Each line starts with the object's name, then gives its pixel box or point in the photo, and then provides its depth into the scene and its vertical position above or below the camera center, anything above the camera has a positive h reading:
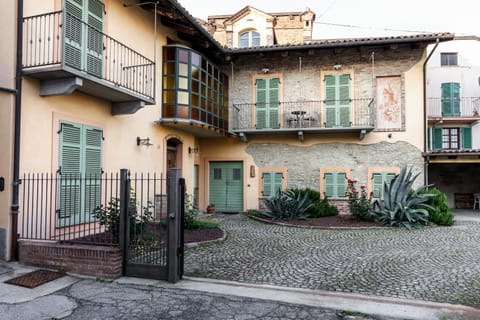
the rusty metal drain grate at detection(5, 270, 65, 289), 4.97 -1.64
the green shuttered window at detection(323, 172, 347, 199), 13.83 -0.54
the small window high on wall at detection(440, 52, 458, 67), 19.58 +6.41
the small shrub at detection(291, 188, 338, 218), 12.62 -1.30
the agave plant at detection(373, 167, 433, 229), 10.58 -1.10
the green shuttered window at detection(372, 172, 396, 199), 13.44 -0.36
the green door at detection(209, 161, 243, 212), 14.78 -0.67
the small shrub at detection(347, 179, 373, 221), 11.42 -1.17
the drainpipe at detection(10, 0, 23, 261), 6.04 +0.48
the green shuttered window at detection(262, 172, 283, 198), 14.34 -0.52
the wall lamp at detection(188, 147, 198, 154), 13.26 +0.80
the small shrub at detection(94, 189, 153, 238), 5.68 -0.82
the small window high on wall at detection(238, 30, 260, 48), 16.53 +6.35
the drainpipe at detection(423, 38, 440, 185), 13.13 +1.75
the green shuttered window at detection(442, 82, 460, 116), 18.52 +3.83
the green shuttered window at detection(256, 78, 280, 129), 14.22 +2.82
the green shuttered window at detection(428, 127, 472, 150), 18.47 +1.79
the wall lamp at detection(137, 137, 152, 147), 9.96 +0.84
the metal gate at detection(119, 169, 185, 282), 5.01 -1.08
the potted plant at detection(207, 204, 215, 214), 14.52 -1.63
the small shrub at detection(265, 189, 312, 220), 12.02 -1.27
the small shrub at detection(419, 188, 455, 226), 10.91 -1.26
